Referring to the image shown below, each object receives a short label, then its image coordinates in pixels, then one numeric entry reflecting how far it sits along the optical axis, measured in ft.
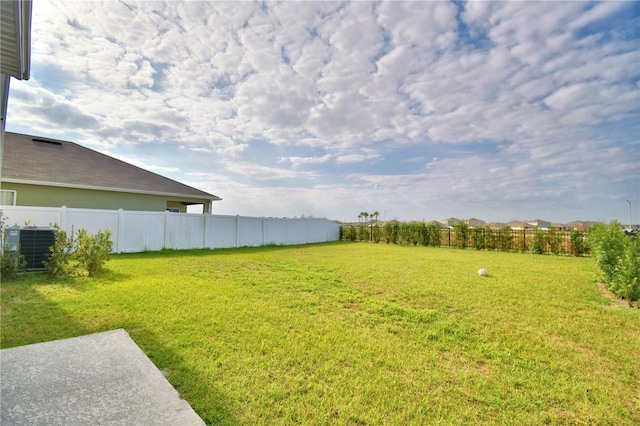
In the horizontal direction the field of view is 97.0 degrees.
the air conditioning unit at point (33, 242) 20.18
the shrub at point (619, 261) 17.19
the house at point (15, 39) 9.35
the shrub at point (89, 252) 21.39
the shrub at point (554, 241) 46.68
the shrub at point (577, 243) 43.91
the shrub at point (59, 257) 20.04
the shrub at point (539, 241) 47.44
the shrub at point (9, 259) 18.65
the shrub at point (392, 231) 66.03
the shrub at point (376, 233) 69.72
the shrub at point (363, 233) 72.90
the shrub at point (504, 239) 52.01
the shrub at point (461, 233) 56.70
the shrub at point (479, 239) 54.85
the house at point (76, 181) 34.63
